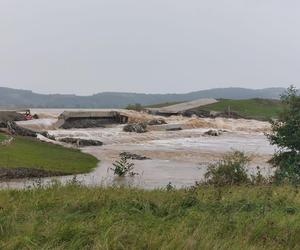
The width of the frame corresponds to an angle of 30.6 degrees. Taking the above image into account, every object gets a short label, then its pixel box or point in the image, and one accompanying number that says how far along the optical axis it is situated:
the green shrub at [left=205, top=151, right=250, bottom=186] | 16.61
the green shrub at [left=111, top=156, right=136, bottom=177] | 26.91
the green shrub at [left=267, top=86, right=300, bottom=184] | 20.72
